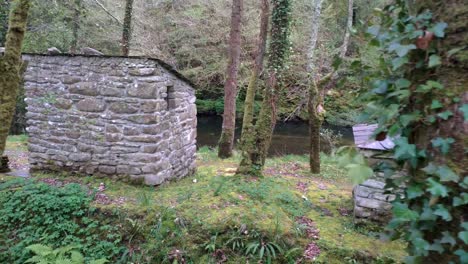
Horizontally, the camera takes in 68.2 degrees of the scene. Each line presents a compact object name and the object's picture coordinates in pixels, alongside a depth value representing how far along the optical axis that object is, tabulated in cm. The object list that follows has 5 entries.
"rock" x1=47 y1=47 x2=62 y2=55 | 583
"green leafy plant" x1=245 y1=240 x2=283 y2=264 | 420
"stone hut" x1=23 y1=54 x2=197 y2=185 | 550
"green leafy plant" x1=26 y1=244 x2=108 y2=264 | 399
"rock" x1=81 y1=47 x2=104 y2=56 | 588
